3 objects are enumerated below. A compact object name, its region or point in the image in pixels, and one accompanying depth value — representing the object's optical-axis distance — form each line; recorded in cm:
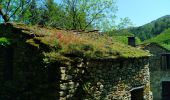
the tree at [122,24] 1807
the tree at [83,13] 1728
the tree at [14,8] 1555
